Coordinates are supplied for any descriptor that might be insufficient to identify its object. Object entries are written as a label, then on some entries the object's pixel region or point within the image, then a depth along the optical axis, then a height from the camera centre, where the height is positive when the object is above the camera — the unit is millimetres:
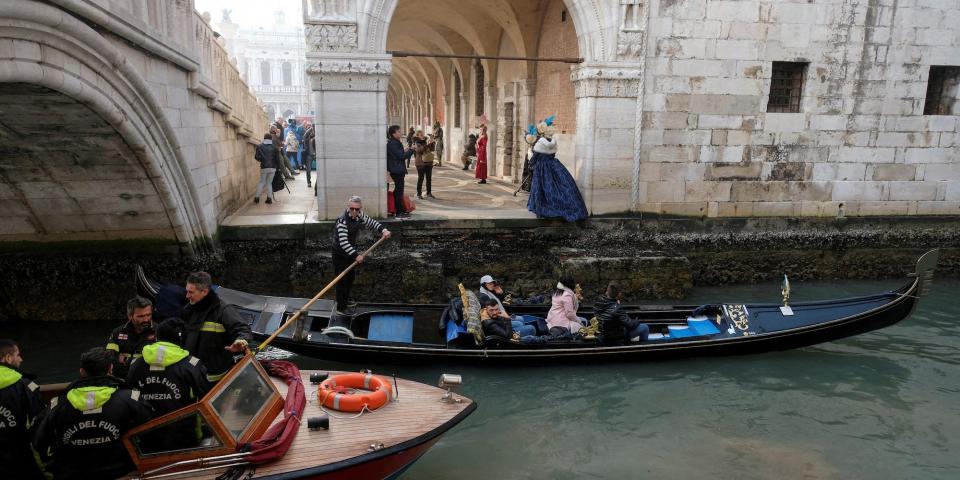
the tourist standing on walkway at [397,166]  8742 -410
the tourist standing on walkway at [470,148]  15734 -254
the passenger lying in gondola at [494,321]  5957 -1724
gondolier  6723 -1117
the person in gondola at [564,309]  6273 -1670
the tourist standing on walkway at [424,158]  10555 -347
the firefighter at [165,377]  3211 -1250
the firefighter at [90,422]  2934 -1375
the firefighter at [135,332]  3955 -1265
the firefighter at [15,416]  2969 -1362
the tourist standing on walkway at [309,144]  13465 -213
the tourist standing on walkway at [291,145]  15309 -264
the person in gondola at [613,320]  6020 -1700
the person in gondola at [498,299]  6309 -1612
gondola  5820 -1853
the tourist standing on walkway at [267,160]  10039 -426
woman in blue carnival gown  8891 -661
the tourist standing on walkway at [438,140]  17003 -79
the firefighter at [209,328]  3854 -1186
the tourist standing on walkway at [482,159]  13617 -451
